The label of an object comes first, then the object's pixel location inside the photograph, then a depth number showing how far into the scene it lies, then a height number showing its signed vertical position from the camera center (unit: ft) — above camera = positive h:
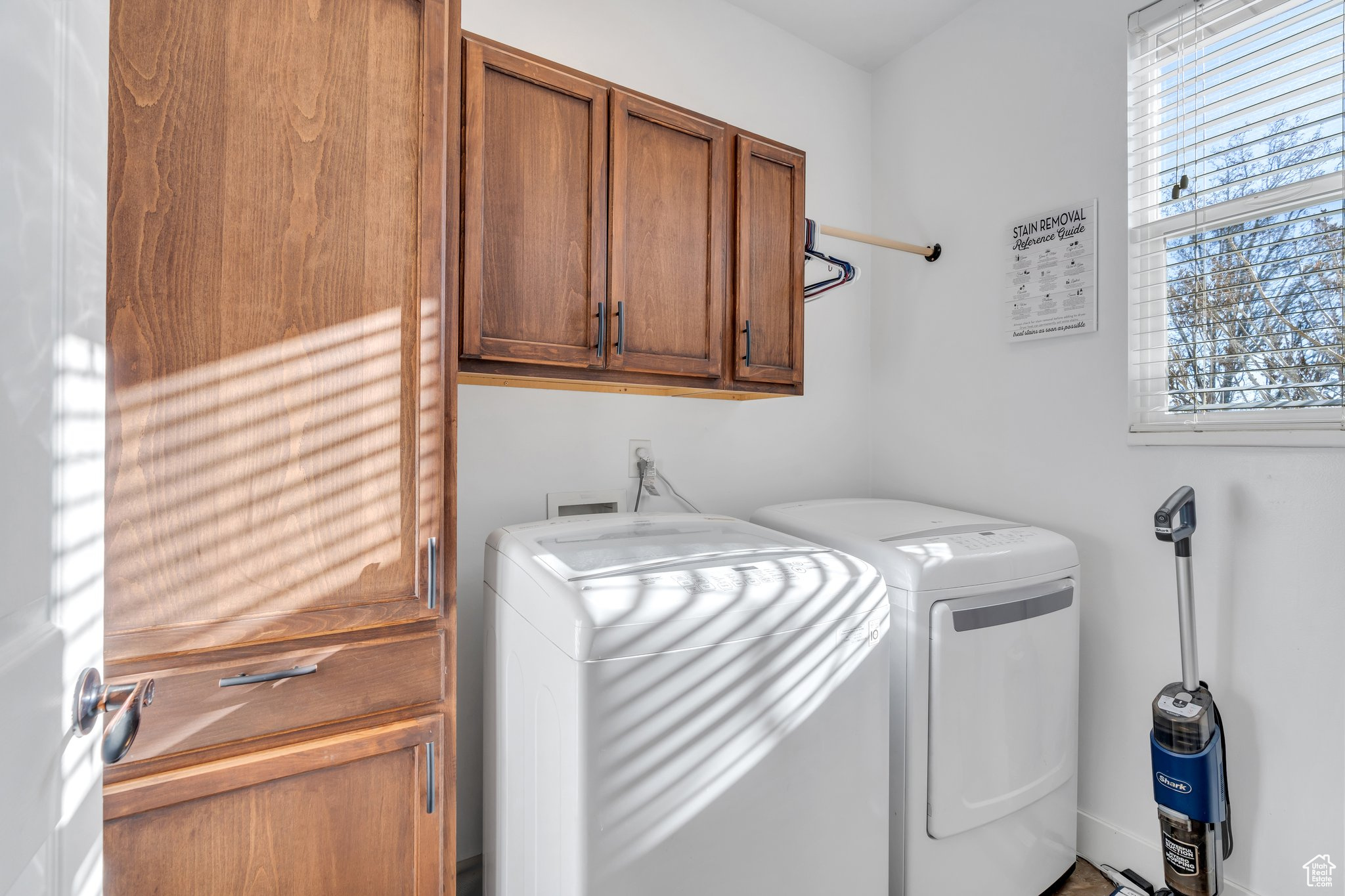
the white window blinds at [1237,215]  4.60 +1.92
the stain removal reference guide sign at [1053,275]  5.88 +1.76
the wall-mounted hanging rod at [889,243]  6.26 +2.27
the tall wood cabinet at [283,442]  2.83 +0.03
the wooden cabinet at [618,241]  4.24 +1.63
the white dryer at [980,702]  4.53 -1.97
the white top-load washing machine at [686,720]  3.25 -1.59
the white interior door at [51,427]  1.66 +0.06
